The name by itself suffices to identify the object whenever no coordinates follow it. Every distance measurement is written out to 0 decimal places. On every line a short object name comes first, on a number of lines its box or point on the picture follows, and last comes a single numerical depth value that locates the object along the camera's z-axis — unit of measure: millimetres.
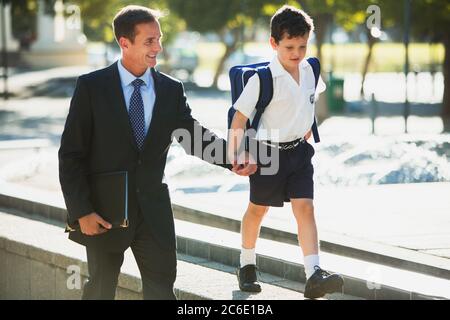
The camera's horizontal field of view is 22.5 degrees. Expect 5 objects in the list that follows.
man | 5570
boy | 6445
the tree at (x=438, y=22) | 25750
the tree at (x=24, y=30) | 59969
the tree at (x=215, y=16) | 40844
